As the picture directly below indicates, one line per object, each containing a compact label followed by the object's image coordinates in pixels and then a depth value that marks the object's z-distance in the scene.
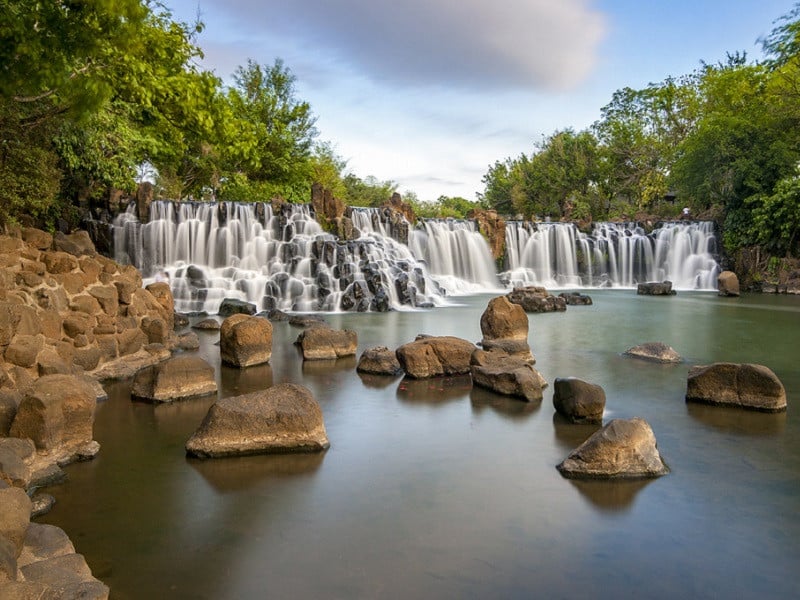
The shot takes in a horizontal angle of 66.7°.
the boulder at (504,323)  11.70
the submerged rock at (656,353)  11.49
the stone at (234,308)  18.75
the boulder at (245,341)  10.38
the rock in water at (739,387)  7.78
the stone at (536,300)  20.88
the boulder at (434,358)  9.52
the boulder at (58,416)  5.49
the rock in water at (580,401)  7.33
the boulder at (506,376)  8.34
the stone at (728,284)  28.77
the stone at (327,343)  11.23
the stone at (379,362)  9.86
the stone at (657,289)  29.27
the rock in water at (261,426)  5.98
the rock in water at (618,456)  5.57
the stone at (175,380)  7.85
